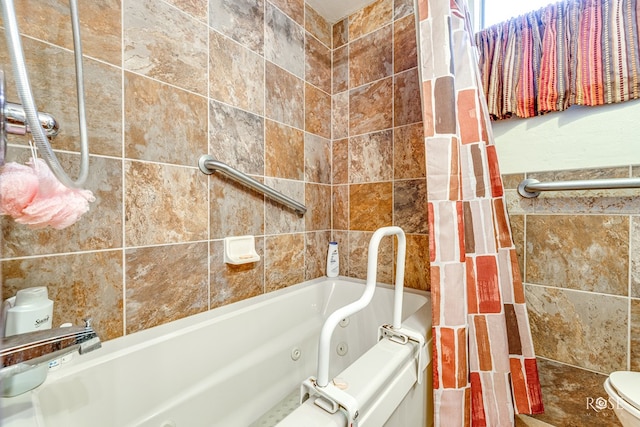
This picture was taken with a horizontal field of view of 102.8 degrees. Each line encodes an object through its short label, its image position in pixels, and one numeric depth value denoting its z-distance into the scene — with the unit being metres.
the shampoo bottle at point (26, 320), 0.53
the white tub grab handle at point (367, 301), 0.53
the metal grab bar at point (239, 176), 0.95
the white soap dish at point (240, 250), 1.02
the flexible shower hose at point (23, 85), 0.45
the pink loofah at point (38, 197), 0.46
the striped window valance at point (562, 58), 0.84
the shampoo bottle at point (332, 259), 1.46
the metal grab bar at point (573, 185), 0.80
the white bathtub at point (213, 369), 0.63
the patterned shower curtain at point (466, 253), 0.79
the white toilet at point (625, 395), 0.66
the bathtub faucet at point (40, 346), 0.36
